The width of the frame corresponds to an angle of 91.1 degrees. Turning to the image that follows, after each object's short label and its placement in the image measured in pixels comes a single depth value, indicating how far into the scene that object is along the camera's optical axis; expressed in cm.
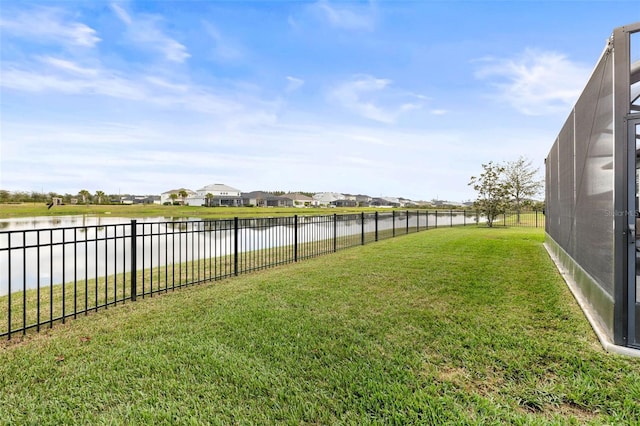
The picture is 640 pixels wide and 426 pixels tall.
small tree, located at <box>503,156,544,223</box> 3138
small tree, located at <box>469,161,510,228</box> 2038
